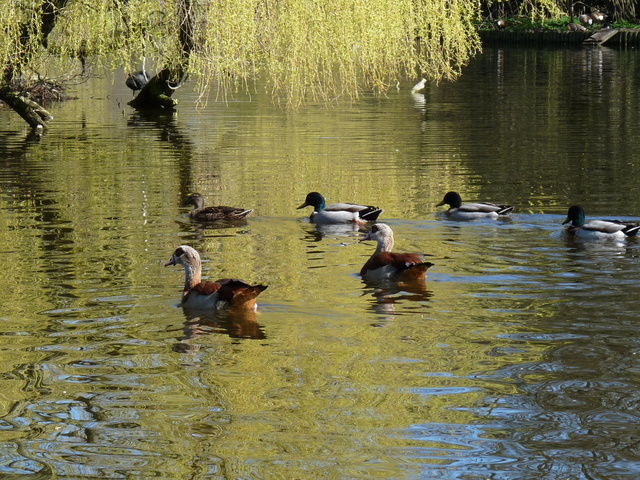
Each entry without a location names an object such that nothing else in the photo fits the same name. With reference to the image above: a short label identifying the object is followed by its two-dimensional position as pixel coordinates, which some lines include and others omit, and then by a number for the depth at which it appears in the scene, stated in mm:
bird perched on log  41000
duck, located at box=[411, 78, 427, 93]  42375
